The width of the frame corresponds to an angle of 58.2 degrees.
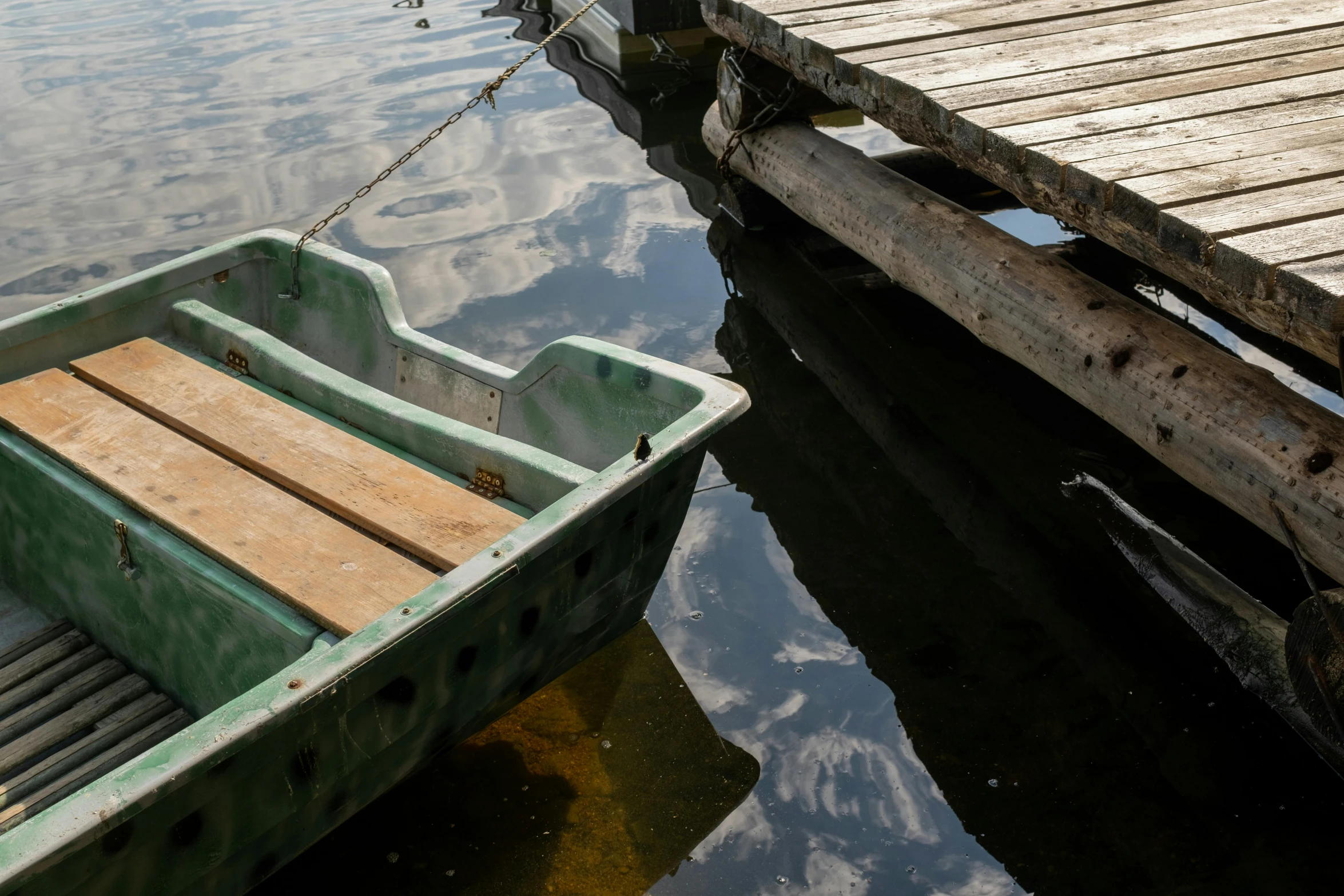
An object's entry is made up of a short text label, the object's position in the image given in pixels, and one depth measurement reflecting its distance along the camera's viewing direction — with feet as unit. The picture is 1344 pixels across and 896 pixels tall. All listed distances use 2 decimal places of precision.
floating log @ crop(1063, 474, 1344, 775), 10.55
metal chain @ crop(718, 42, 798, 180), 19.62
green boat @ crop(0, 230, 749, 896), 7.88
